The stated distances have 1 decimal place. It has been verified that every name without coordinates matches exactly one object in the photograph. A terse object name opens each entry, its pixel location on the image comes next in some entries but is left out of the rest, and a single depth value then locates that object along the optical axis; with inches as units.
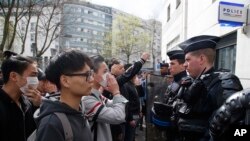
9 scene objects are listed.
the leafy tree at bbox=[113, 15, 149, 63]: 1163.5
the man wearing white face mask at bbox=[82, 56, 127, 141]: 63.9
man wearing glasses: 47.2
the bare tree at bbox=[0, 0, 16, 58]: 323.3
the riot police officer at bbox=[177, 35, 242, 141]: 62.2
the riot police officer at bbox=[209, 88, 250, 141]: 42.1
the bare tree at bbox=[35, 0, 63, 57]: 430.1
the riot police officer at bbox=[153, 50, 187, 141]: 88.3
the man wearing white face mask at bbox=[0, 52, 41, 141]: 65.5
